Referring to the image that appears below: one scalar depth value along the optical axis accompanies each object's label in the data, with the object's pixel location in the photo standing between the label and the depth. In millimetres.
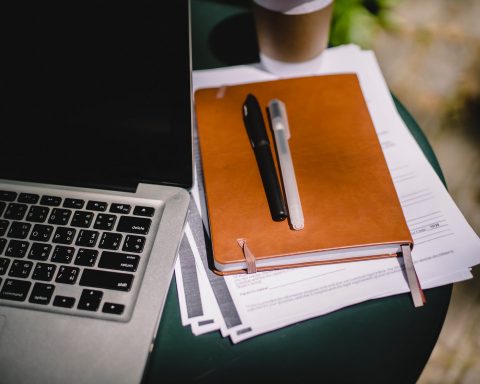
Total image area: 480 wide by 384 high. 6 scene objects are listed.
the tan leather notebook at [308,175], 593
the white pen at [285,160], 605
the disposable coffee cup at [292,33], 668
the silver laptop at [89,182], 511
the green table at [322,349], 542
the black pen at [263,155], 608
